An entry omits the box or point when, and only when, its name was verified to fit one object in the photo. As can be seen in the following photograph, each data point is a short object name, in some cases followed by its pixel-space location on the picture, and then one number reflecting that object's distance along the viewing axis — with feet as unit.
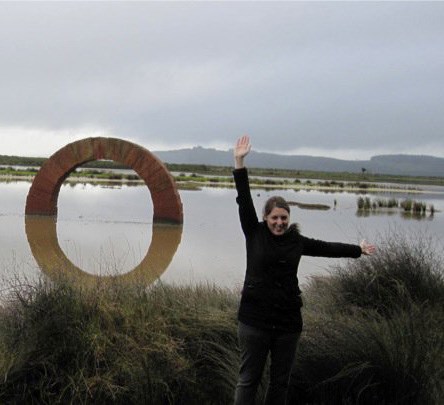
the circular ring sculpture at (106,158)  61.36
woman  13.15
